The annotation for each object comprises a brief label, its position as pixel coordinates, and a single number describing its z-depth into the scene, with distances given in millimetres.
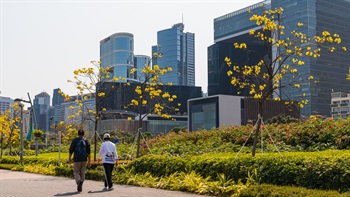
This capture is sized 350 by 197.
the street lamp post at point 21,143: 26625
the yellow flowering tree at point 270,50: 13039
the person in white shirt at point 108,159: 12570
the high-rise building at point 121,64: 195125
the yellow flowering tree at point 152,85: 18766
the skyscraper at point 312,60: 127625
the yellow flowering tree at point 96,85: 21109
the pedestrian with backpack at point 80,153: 12555
